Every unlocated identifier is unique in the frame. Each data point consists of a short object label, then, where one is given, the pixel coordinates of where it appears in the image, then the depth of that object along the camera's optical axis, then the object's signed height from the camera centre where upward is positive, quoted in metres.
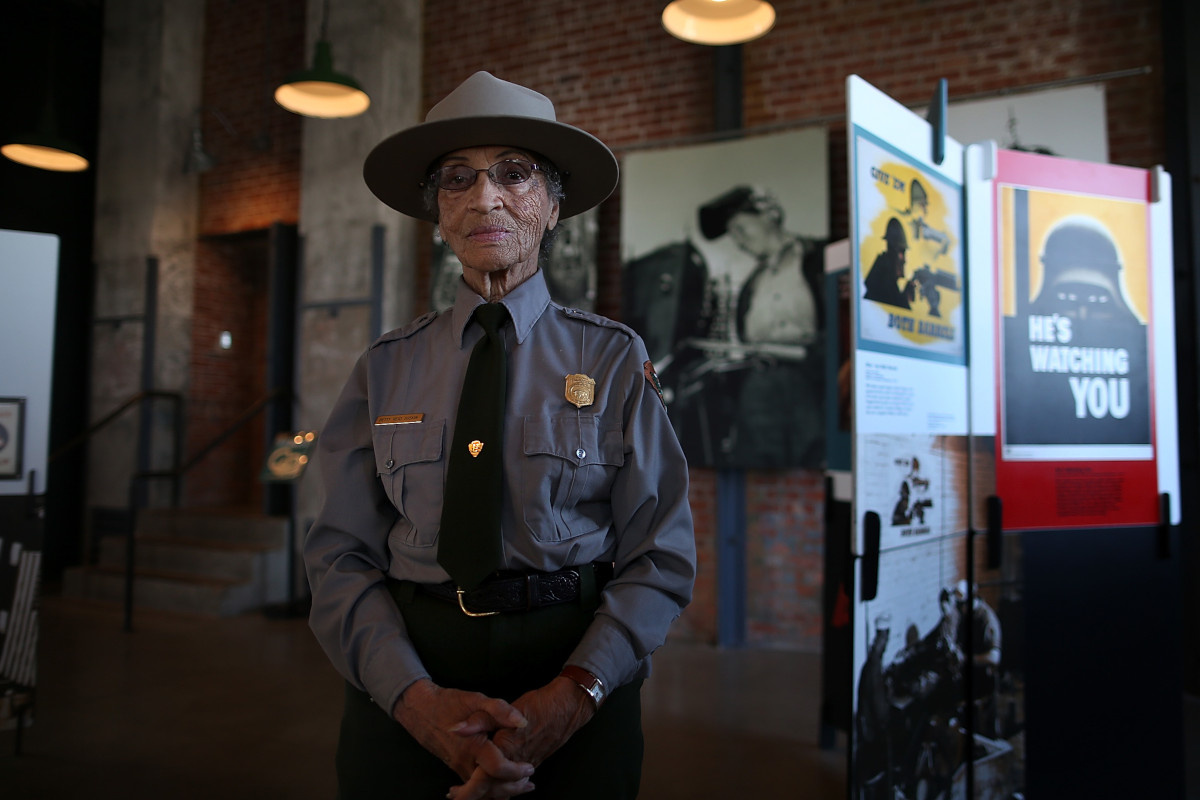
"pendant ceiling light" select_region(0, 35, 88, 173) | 4.90 +1.91
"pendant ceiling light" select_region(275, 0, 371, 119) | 4.64 +2.22
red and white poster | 2.28 +0.36
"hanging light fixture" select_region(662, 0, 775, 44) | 3.55 +2.04
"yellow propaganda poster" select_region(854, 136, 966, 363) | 1.94 +0.54
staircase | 5.61 -0.89
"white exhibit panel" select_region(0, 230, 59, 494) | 2.60 +0.33
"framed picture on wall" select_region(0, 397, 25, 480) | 2.63 +0.04
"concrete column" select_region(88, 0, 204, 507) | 6.84 +2.13
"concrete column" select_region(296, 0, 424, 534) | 5.86 +1.81
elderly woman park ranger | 1.20 -0.11
